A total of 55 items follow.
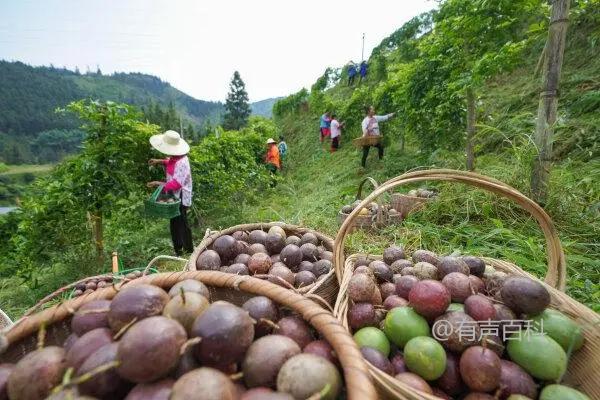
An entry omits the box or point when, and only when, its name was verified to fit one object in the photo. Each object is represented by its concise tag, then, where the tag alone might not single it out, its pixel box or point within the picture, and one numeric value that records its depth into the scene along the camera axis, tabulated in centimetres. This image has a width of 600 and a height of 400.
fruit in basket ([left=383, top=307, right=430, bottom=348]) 38
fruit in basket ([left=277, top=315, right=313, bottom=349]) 33
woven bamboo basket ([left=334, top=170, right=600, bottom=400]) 31
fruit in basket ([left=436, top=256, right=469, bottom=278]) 46
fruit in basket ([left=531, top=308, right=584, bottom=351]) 37
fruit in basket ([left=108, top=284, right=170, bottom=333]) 29
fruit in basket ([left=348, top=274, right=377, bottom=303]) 44
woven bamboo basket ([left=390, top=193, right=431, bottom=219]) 111
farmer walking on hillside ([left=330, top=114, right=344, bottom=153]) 1042
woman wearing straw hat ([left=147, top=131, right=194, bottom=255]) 376
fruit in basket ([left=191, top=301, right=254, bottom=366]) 27
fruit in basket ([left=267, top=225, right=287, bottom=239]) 80
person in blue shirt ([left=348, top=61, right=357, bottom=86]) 1711
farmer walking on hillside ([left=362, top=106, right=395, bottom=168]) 720
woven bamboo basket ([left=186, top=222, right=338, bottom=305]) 55
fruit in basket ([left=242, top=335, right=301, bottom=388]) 28
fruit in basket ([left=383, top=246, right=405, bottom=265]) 57
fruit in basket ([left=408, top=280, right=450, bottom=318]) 38
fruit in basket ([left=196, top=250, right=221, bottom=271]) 66
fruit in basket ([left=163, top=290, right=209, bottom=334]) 30
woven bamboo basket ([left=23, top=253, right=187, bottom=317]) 51
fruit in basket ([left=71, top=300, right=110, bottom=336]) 32
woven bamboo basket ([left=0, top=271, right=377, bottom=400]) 26
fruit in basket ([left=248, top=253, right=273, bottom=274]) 65
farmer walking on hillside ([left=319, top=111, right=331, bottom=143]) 1216
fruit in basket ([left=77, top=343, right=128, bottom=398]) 24
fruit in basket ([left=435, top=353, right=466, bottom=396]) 36
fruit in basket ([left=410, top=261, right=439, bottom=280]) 48
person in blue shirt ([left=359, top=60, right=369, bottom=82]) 1592
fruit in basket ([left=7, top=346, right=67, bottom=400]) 25
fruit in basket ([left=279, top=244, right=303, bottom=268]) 70
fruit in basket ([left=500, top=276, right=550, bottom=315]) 39
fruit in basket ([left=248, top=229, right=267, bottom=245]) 80
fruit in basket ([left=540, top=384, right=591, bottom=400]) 32
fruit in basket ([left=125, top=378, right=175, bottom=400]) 24
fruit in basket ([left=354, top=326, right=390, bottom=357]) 39
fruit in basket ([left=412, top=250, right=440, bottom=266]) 53
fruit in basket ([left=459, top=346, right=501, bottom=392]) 33
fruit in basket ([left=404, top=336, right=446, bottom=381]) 35
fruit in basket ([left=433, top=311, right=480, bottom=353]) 36
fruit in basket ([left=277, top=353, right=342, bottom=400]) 25
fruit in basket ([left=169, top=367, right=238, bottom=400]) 23
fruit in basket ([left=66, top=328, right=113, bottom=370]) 27
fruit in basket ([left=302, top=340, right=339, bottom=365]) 30
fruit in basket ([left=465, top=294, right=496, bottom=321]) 38
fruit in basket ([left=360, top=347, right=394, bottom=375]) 35
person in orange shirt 868
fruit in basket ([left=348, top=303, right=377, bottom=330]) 43
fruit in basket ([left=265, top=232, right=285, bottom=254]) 77
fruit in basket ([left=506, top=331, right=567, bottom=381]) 34
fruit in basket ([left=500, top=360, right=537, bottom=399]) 33
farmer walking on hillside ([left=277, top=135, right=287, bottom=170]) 1150
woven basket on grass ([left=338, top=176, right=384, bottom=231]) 97
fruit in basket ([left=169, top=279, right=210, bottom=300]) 36
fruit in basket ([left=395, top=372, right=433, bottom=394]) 33
